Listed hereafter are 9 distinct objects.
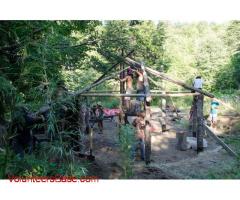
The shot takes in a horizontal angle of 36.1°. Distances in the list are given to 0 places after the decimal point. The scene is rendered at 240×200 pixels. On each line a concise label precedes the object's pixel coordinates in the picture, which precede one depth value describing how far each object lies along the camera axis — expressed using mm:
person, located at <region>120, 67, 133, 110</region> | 12944
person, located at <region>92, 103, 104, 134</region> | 12859
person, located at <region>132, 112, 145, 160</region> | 10068
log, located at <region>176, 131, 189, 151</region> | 11281
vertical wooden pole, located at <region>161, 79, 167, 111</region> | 17984
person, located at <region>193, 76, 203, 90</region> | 13031
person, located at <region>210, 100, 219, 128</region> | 13826
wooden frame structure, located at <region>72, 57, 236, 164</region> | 9555
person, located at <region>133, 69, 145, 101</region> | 11750
